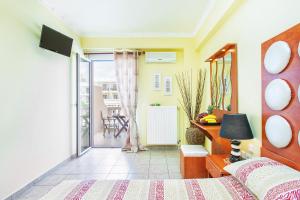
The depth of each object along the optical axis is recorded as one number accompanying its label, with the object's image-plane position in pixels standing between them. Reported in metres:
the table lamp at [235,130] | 1.88
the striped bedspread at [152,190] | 1.35
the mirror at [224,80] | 2.48
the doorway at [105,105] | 5.04
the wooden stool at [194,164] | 2.85
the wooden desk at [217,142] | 2.42
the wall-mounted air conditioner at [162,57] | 4.68
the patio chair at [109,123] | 6.05
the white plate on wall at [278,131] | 1.50
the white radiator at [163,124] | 4.62
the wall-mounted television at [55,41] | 2.89
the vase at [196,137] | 3.70
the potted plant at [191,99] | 3.71
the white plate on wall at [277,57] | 1.51
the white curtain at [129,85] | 4.62
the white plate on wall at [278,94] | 1.50
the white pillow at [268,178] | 1.04
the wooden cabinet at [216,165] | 1.96
